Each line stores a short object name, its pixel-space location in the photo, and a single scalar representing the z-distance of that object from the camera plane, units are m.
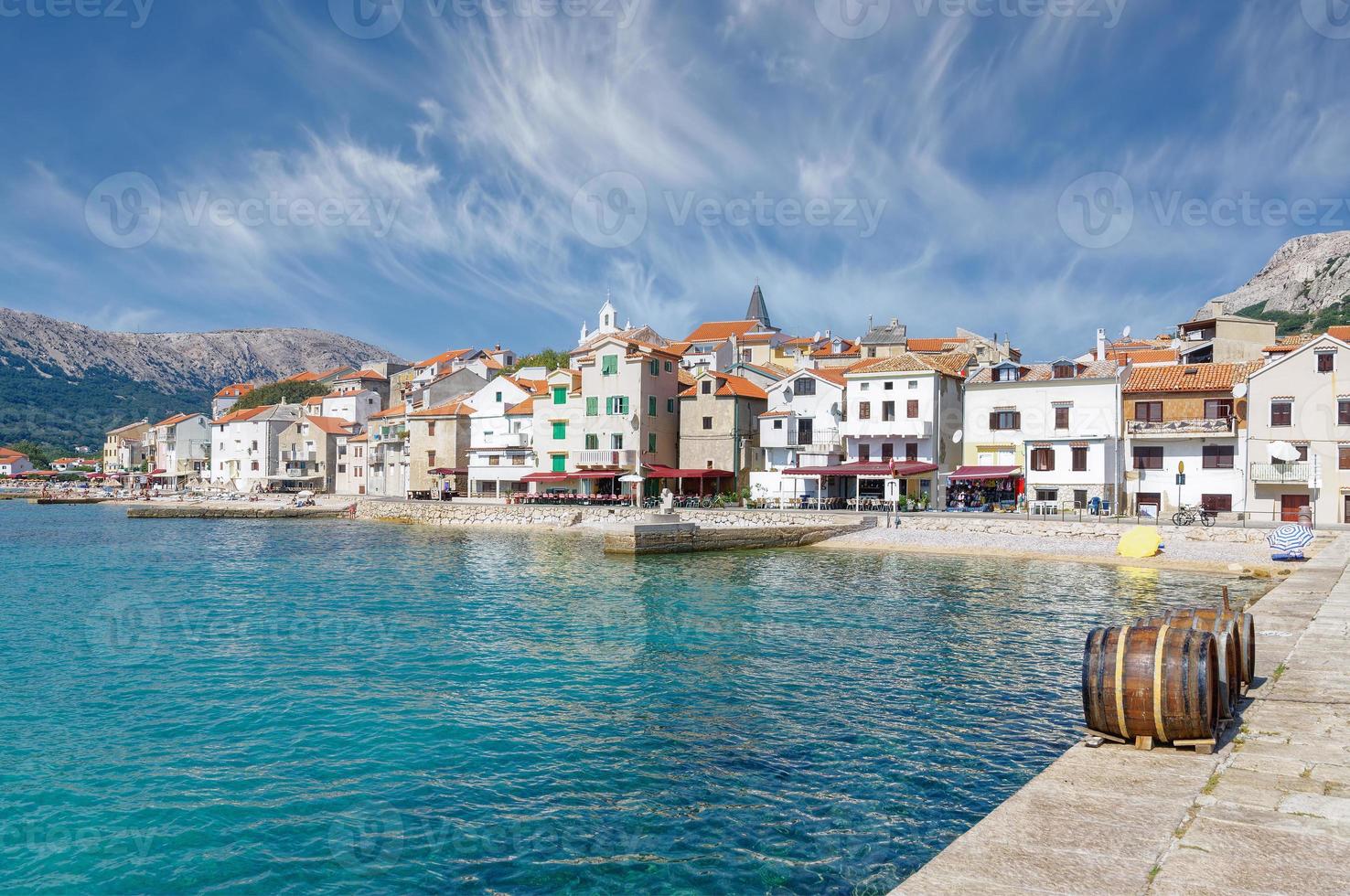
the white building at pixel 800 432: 58.25
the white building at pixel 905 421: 55.44
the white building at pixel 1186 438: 47.03
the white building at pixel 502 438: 72.62
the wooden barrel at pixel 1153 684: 8.71
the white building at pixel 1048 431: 49.97
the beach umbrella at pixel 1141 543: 35.66
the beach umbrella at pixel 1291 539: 31.75
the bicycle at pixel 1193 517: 40.88
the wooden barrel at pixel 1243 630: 10.95
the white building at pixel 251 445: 105.12
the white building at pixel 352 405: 113.88
